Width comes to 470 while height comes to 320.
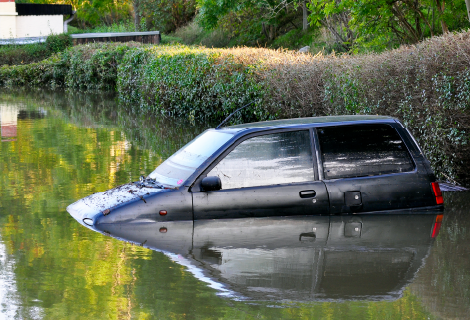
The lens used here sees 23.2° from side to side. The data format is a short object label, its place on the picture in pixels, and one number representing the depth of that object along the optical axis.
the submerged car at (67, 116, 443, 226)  12.23
